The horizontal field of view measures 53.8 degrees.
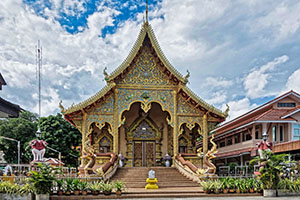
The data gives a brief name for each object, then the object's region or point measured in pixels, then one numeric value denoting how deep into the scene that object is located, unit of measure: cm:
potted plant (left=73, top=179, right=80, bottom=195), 1054
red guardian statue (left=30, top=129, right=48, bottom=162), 1161
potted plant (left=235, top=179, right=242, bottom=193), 1124
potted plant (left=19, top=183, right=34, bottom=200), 1003
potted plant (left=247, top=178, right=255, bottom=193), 1134
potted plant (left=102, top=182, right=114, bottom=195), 1068
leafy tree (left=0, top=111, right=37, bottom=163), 3136
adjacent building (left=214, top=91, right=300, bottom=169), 1758
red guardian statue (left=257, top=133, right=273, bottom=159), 1239
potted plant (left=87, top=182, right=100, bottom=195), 1064
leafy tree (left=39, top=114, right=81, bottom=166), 2688
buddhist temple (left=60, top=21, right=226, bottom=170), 1577
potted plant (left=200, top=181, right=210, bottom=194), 1120
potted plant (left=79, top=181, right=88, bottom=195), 1059
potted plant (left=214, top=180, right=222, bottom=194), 1112
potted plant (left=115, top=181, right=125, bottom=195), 1067
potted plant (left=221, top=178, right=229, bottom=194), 1115
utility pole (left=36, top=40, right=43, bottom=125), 1542
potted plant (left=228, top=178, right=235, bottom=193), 1121
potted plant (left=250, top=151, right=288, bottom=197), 1100
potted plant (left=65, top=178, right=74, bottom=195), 1053
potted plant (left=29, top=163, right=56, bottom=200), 979
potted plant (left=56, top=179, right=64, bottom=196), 1040
